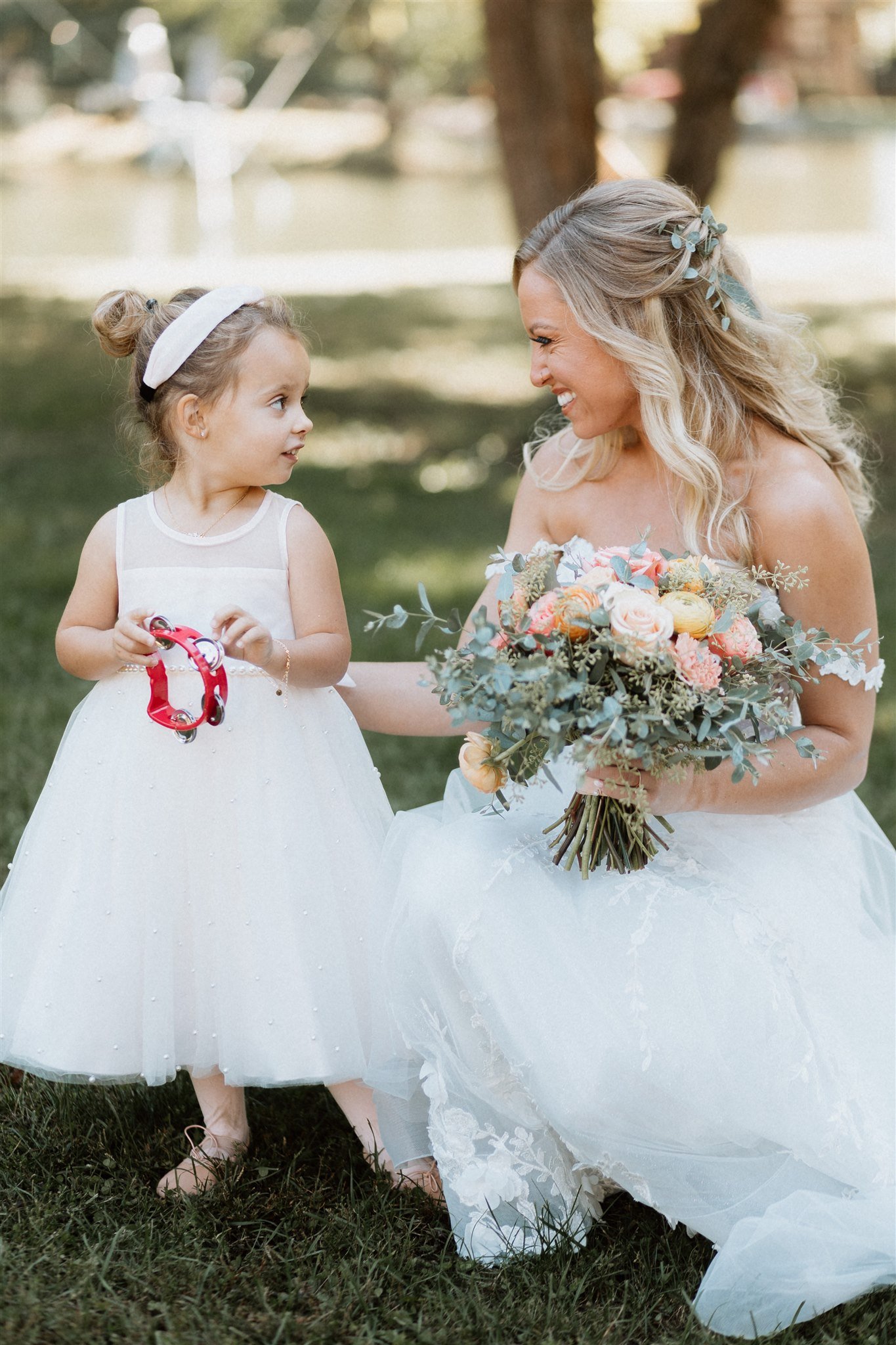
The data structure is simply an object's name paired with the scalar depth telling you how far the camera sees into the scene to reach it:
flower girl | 2.71
